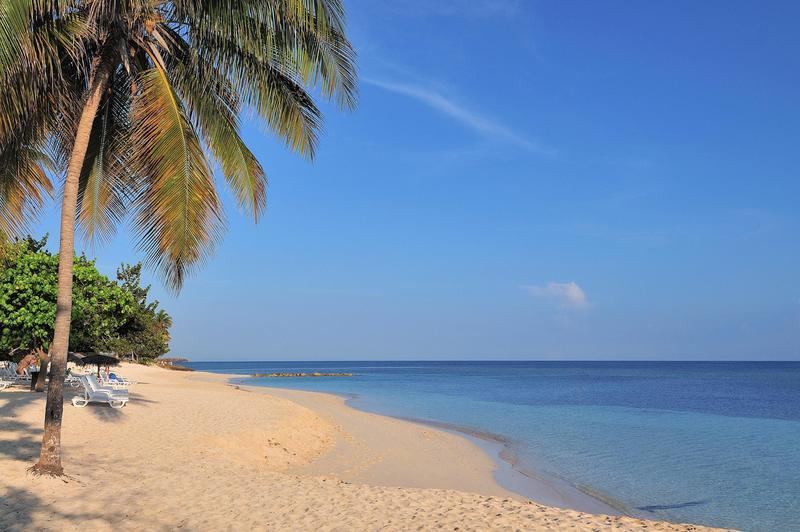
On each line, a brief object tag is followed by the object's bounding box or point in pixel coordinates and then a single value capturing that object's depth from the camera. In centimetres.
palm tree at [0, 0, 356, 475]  789
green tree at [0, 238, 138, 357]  1922
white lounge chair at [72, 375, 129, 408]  1645
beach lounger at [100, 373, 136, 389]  2549
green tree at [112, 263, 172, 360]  2852
